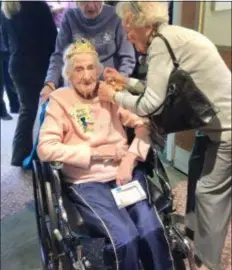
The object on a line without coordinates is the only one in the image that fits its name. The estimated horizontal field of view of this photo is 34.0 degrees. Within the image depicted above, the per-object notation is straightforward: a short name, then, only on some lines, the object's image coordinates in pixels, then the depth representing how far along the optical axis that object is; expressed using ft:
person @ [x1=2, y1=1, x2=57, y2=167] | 4.11
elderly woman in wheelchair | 3.67
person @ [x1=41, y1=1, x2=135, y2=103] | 3.89
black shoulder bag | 2.95
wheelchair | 3.55
